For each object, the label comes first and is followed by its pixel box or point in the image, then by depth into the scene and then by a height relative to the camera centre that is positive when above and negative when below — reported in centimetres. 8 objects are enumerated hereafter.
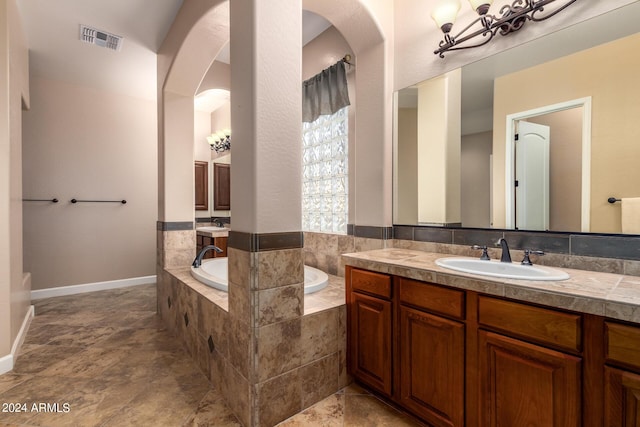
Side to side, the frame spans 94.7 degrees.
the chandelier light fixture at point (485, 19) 153 +106
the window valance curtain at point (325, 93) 262 +111
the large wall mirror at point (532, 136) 132 +41
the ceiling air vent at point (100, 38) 267 +161
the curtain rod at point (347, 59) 253 +129
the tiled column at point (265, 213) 141 -2
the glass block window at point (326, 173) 280 +37
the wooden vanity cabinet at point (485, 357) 95 -60
